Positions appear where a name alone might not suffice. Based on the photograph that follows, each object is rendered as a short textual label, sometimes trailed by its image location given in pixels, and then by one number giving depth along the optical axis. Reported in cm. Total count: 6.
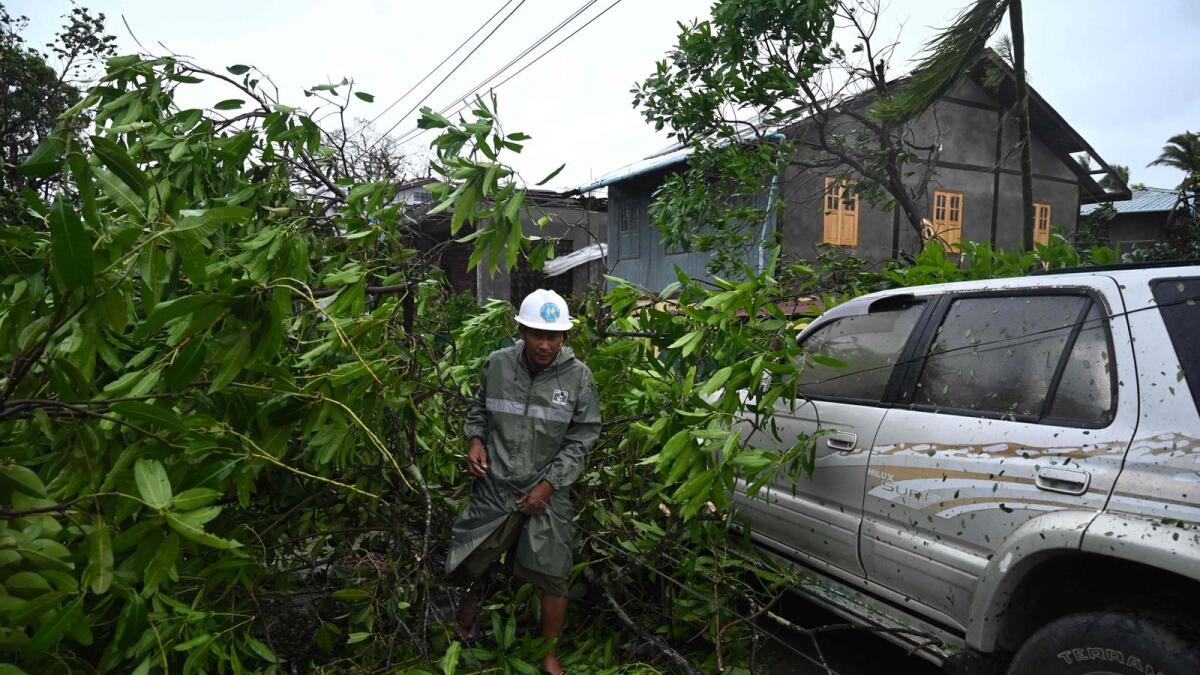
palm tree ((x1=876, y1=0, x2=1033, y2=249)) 669
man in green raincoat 330
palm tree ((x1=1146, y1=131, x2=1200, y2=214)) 2402
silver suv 227
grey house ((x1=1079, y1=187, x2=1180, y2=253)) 2483
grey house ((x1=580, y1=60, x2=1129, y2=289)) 1417
